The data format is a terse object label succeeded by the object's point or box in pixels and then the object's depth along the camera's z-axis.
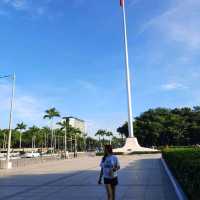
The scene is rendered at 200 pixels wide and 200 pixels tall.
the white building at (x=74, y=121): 110.23
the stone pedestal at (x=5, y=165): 19.06
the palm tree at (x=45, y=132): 80.77
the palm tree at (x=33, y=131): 78.17
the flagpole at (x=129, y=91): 39.12
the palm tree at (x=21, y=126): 76.91
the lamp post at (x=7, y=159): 19.01
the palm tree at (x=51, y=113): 59.81
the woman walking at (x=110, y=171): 5.81
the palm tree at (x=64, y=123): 66.28
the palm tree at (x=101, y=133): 86.96
